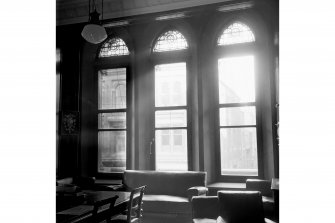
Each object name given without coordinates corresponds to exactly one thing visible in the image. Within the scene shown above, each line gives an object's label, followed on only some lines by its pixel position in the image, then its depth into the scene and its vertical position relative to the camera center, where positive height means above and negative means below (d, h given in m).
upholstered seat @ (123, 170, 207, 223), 4.67 -1.04
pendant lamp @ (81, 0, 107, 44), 4.11 +1.30
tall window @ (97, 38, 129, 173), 6.15 +0.32
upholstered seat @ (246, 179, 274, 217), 4.69 -0.90
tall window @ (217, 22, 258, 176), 5.40 +0.37
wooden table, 2.35 -0.69
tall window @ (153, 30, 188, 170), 5.82 +0.36
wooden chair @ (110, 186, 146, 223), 2.94 -0.85
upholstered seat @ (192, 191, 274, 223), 2.65 -0.69
